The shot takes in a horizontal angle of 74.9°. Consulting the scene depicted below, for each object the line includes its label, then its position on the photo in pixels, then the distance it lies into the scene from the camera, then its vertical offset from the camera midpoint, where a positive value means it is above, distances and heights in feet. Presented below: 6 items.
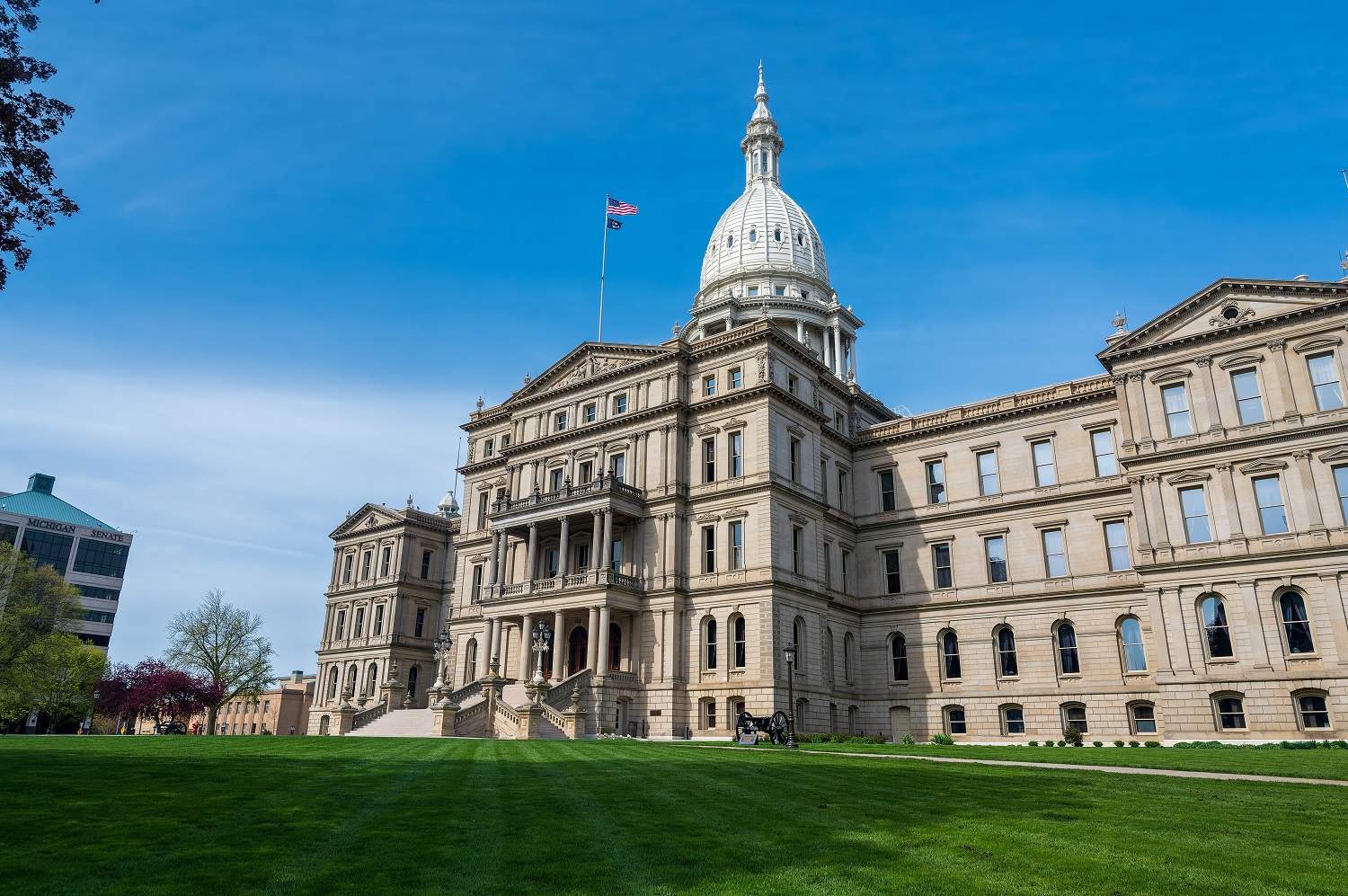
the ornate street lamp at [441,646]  157.89 +12.84
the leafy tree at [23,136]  53.47 +34.31
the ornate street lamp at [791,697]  113.19 +3.22
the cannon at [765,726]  120.17 -0.43
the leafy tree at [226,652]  257.96 +18.45
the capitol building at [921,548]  128.06 +29.90
